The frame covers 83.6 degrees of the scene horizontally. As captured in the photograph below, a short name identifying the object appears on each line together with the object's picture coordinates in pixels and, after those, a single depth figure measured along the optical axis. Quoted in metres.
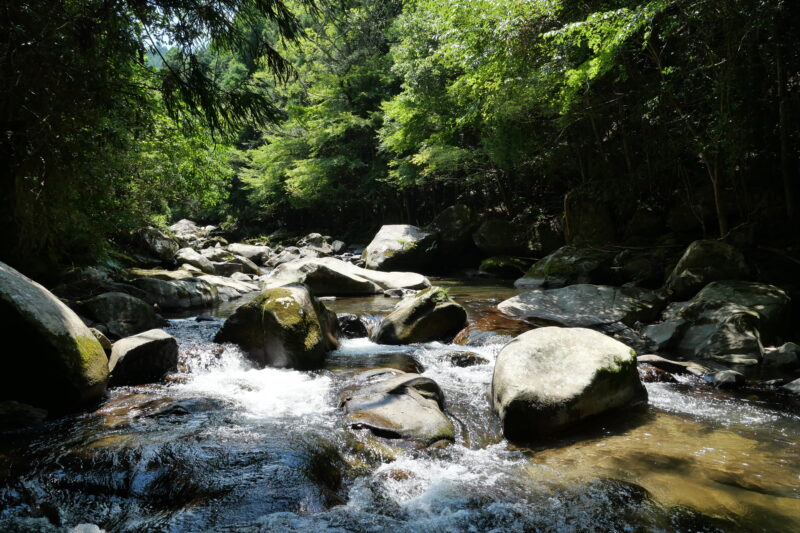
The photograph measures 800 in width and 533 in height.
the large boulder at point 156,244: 13.93
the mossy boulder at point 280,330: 5.92
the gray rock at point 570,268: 10.59
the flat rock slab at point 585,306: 7.57
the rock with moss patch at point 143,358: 5.02
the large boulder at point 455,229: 16.14
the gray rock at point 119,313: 6.77
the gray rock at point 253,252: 19.78
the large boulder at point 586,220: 12.26
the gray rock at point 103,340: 5.27
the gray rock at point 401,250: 15.48
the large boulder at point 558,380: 3.98
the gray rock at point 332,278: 11.38
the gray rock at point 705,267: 7.70
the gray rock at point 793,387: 4.88
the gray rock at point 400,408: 3.91
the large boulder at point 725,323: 5.88
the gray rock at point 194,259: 14.08
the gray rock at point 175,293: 9.98
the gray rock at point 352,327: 7.81
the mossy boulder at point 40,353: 3.94
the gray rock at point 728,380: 5.13
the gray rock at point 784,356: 5.55
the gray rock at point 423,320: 7.23
